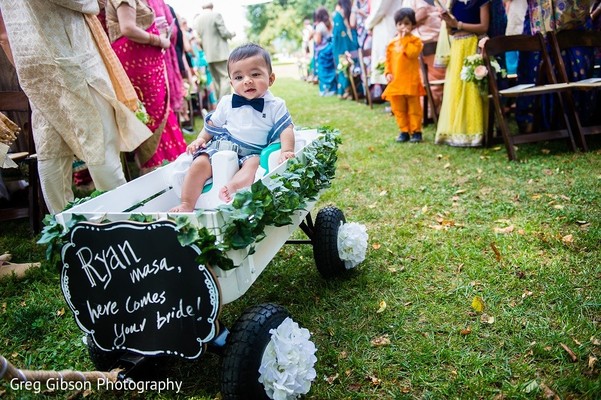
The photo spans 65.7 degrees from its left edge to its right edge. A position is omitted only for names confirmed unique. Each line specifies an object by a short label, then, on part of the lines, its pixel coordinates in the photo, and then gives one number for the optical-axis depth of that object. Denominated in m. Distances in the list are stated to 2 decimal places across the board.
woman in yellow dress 5.04
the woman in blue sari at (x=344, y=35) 10.48
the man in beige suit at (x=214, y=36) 8.71
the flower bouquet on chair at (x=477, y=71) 4.90
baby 2.52
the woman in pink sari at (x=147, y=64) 3.89
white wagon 1.66
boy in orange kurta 5.73
